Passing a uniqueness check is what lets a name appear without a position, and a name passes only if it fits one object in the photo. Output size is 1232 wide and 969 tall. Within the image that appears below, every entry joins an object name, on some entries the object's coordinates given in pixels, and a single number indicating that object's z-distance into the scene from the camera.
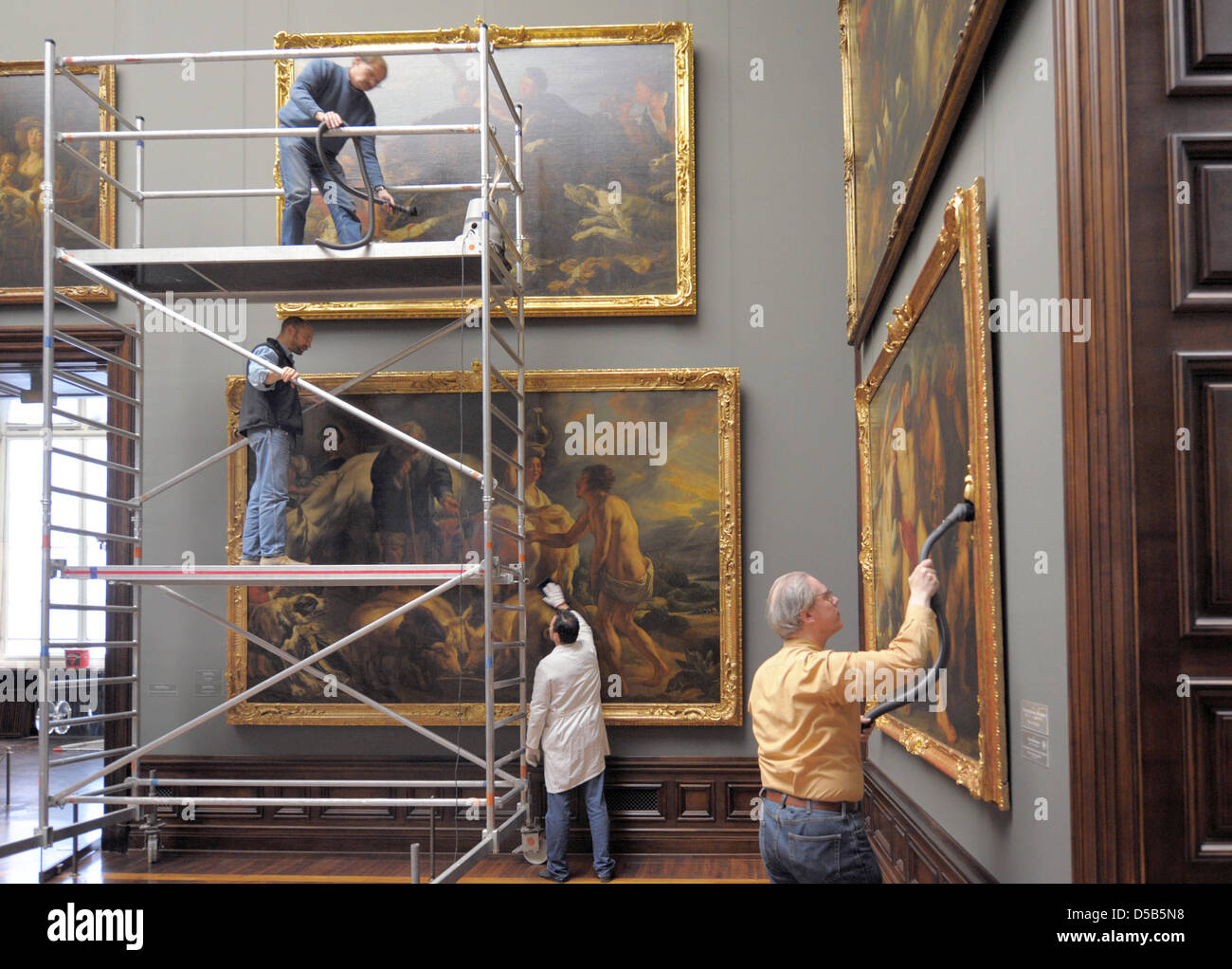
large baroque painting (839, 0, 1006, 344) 3.66
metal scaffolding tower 6.45
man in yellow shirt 3.40
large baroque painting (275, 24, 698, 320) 8.14
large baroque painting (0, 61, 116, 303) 8.35
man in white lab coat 7.16
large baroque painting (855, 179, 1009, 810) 3.21
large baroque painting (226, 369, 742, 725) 7.94
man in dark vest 7.15
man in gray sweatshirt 6.91
